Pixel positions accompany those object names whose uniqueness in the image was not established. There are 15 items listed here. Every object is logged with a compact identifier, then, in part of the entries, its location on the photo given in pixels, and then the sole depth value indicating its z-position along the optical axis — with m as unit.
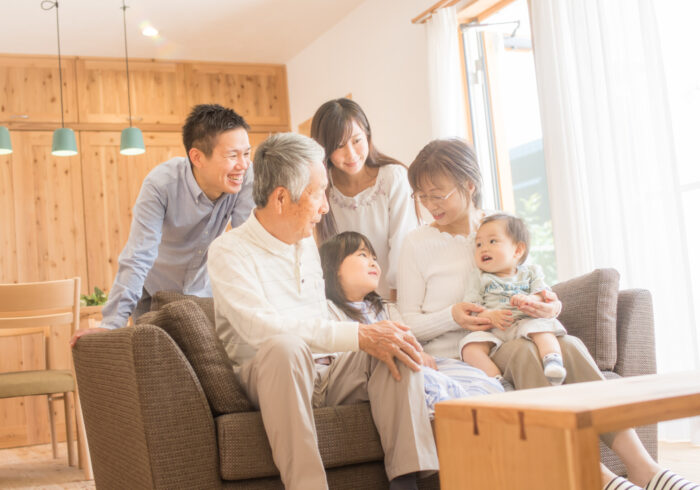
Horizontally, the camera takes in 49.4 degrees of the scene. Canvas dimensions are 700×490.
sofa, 1.74
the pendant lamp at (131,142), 4.98
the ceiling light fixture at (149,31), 5.71
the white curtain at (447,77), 4.60
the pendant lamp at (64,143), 4.87
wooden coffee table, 1.08
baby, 2.16
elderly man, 1.70
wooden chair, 3.70
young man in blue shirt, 2.50
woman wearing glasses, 2.33
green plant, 4.96
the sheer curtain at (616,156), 3.32
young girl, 2.20
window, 4.64
